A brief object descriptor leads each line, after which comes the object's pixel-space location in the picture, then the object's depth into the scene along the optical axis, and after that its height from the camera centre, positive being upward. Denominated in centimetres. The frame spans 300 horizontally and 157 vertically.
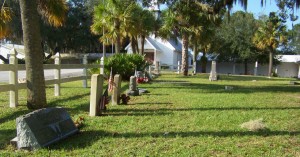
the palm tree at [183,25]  2486 +304
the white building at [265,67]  5375 -60
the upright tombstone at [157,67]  3189 -38
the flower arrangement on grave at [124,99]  1071 -107
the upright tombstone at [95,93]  838 -71
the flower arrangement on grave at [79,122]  719 -123
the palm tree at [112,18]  2377 +293
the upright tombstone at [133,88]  1314 -93
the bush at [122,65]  2081 -15
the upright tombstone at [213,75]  2515 -83
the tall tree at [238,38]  5116 +359
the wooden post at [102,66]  1915 -19
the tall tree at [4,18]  1069 +130
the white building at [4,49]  5588 +196
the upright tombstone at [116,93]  1059 -89
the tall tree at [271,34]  4469 +362
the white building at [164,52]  4878 +146
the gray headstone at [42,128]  554 -106
